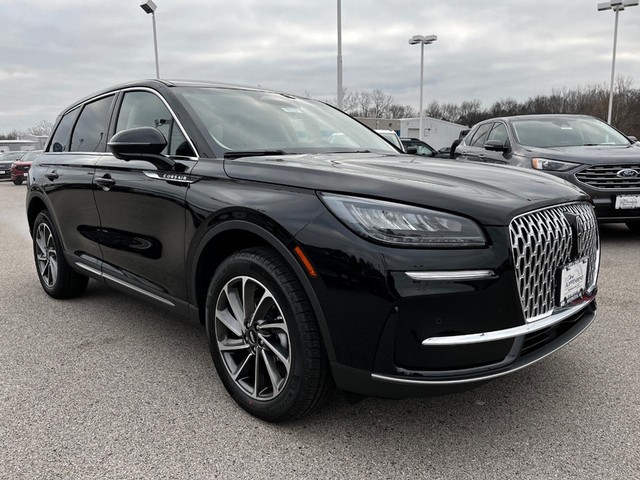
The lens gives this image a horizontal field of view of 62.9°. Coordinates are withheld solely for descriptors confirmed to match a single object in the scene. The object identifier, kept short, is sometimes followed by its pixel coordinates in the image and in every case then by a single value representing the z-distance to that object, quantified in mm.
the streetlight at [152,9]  20897
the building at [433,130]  59406
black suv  1947
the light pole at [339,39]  17422
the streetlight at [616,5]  25203
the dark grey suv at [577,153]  6176
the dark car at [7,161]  30828
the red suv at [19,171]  25141
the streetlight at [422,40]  30673
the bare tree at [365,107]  82938
